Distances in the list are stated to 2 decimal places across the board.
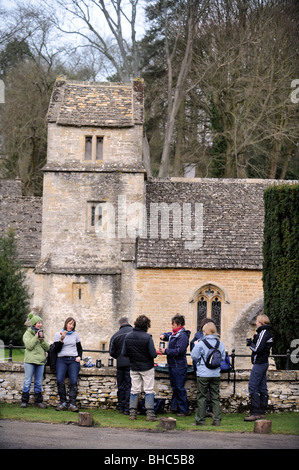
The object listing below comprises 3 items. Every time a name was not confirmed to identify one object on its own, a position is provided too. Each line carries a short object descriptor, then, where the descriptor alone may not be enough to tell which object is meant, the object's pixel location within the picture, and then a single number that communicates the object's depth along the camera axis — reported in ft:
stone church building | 78.07
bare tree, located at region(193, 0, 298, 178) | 109.29
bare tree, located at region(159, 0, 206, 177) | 105.19
